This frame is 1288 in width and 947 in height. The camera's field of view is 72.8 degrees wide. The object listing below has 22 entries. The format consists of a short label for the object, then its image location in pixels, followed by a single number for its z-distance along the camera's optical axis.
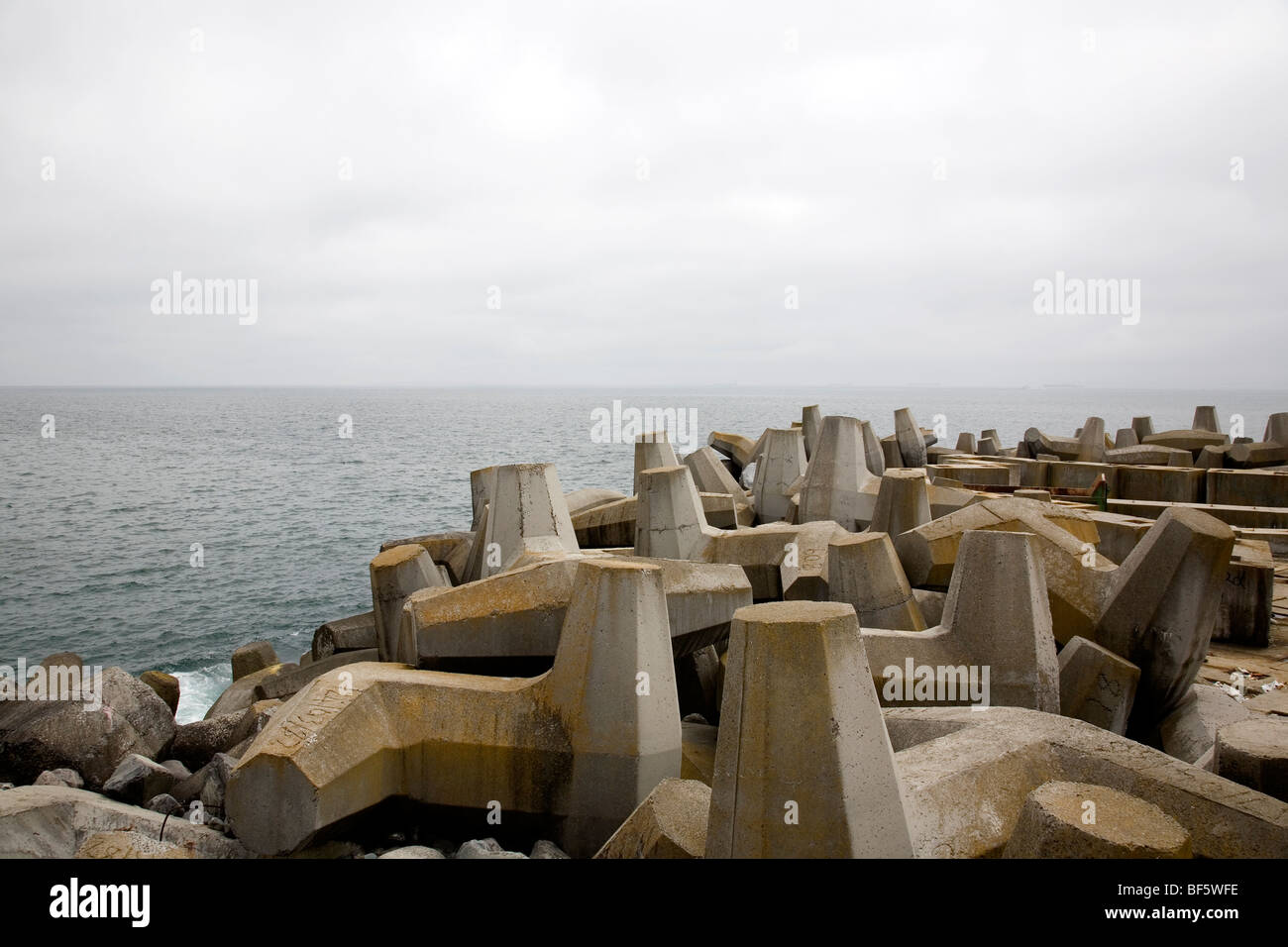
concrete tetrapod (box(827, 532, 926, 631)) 5.73
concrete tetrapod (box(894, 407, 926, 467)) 16.23
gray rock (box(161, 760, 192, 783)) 5.90
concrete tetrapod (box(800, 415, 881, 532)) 9.50
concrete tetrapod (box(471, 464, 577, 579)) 6.75
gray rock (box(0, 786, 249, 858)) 3.86
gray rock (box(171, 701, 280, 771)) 6.61
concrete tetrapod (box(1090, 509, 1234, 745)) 4.90
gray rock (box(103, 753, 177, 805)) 5.32
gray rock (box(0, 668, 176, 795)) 5.94
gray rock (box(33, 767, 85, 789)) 5.54
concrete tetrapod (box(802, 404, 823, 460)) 15.30
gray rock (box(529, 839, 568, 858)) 3.98
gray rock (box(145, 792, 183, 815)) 5.21
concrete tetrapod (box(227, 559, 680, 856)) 4.05
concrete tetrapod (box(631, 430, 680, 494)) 11.43
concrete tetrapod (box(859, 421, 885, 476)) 13.45
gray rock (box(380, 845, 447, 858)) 3.68
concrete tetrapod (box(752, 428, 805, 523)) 11.52
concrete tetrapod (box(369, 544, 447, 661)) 6.33
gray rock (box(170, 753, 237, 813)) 5.14
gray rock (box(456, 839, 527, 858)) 3.68
